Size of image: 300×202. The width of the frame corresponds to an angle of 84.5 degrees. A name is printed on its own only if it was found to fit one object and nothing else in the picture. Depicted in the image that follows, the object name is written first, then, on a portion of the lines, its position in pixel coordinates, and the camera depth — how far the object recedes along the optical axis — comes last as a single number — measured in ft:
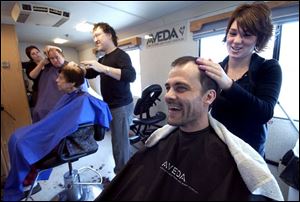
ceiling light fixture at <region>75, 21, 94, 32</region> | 3.89
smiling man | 1.71
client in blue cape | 3.33
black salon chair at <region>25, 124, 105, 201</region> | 3.76
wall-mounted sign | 5.86
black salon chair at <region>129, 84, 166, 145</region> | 4.98
